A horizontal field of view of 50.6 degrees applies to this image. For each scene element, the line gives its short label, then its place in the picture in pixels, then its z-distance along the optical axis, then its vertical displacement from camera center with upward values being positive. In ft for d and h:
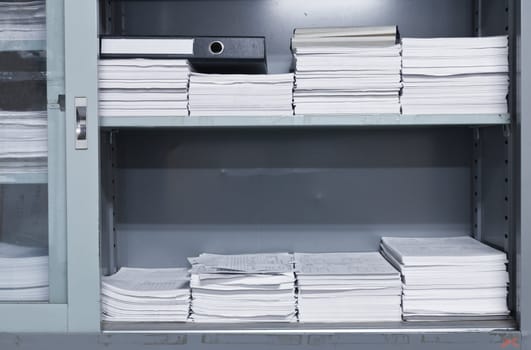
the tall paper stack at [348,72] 4.04 +0.65
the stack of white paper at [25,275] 3.99 -0.81
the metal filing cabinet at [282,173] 5.05 -0.10
